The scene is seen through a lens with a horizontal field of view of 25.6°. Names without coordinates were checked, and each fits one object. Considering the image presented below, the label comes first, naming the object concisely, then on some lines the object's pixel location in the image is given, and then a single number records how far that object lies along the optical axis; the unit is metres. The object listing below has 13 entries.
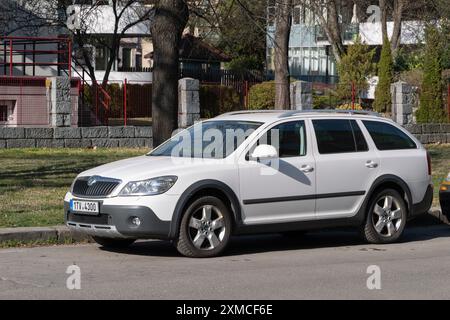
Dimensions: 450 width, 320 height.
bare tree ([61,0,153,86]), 38.97
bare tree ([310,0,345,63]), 46.93
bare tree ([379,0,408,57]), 51.53
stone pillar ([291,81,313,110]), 28.86
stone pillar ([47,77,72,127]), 26.38
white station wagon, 10.59
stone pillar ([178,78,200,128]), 26.84
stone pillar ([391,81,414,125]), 29.76
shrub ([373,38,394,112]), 39.59
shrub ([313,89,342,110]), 33.62
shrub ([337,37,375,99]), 48.34
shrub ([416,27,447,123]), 31.53
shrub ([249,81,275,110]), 38.06
